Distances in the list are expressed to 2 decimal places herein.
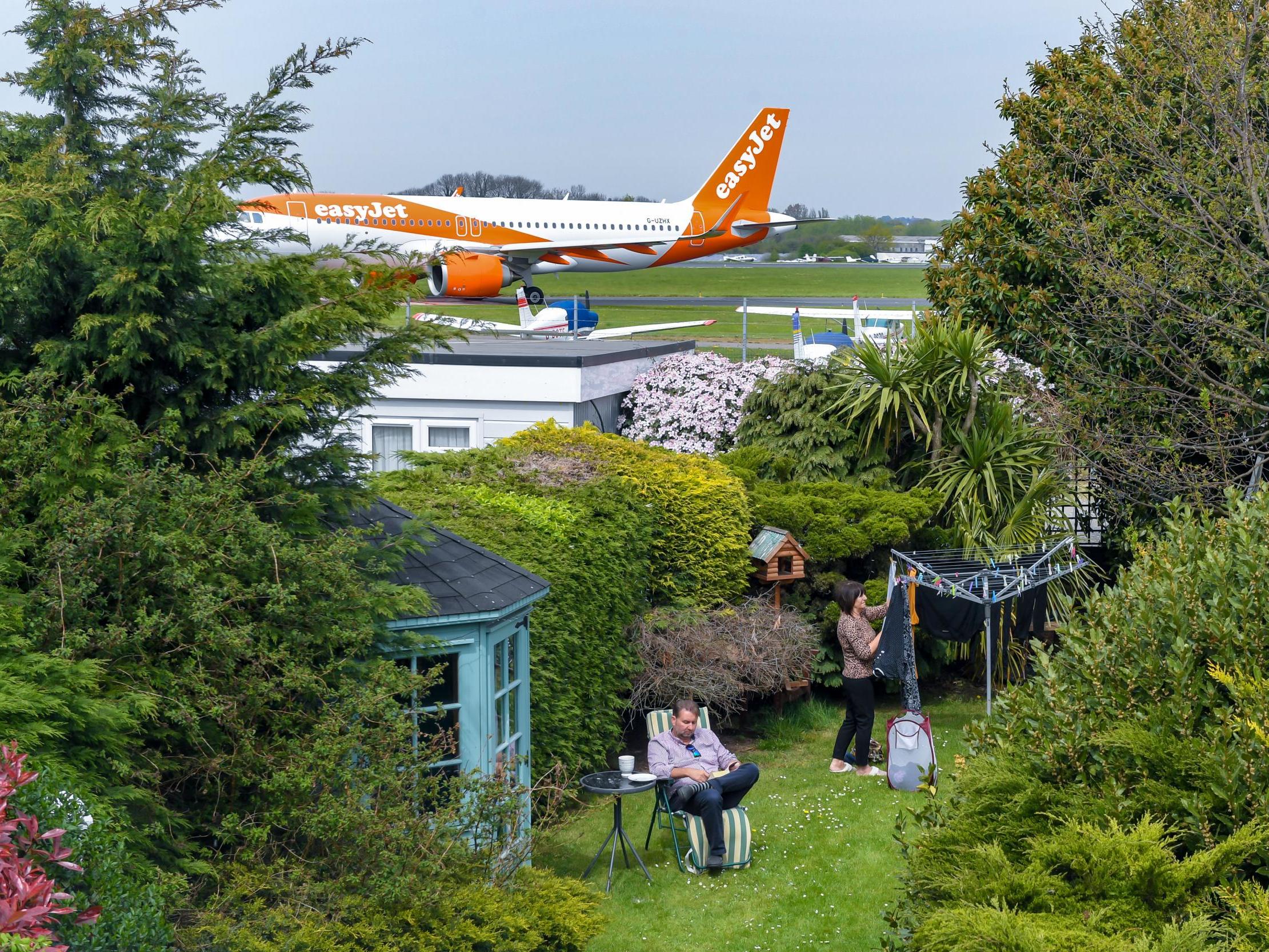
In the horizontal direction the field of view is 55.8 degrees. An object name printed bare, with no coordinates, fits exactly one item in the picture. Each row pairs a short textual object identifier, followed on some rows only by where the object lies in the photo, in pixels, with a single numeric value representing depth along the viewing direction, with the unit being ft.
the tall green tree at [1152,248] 32.19
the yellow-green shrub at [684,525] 34.91
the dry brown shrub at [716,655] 32.07
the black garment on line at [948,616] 34.04
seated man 25.63
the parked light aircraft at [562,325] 65.41
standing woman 31.91
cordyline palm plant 38.93
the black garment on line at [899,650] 32.01
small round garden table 24.71
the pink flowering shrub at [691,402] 51.26
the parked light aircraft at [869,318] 100.25
